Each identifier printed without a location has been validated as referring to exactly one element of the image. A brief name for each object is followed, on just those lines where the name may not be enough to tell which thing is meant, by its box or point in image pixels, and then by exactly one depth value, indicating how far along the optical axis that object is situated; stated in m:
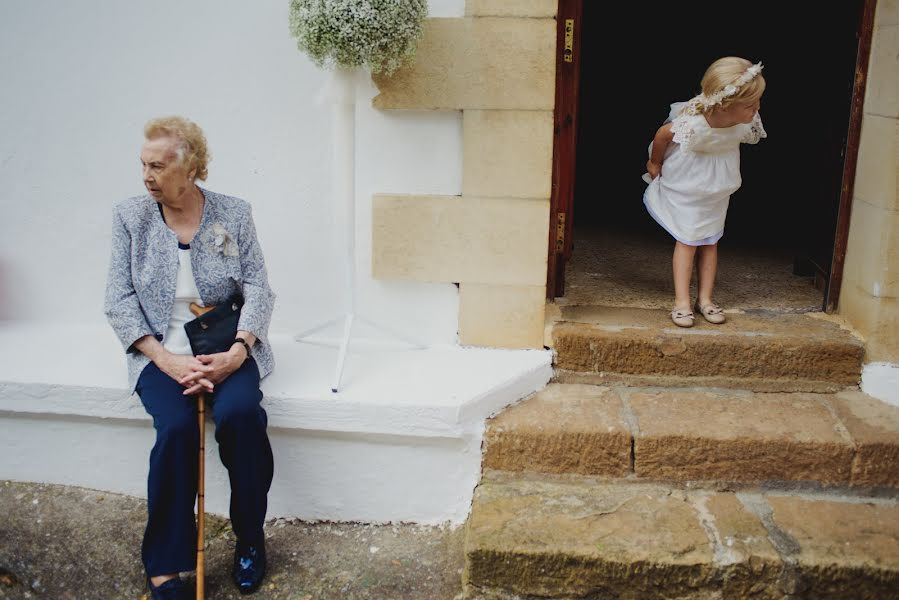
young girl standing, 3.75
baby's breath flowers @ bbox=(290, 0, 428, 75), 3.14
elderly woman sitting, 3.12
